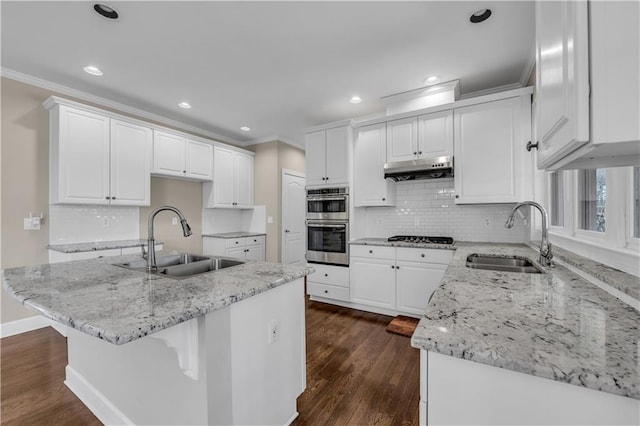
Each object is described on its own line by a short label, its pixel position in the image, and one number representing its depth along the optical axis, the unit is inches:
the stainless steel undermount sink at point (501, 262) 69.5
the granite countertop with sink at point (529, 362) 21.9
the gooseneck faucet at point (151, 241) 61.2
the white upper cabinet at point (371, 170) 134.6
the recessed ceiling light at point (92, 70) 105.7
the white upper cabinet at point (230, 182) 178.9
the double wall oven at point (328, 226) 140.3
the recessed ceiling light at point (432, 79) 114.4
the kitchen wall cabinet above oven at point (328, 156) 141.9
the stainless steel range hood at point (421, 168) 114.7
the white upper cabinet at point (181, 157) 145.6
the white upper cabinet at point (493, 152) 105.8
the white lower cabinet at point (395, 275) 113.7
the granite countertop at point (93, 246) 107.1
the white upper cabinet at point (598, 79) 21.2
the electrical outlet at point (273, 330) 54.4
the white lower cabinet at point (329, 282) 137.7
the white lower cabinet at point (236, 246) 172.6
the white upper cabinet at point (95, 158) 112.2
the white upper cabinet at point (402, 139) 125.6
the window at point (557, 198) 87.0
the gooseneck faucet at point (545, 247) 64.1
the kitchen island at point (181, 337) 37.1
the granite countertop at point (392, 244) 110.6
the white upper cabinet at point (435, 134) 118.3
